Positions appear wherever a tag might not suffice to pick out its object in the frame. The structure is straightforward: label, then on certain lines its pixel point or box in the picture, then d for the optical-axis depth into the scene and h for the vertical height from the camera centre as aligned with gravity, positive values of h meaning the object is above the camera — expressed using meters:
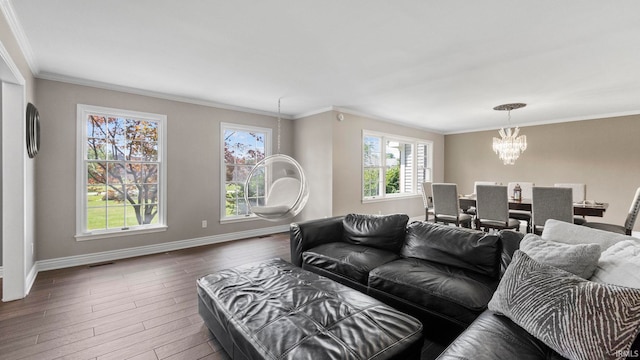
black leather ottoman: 1.28 -0.76
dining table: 3.82 -0.42
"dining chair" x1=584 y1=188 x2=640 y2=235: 3.59 -0.59
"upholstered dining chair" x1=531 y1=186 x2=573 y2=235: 3.47 -0.34
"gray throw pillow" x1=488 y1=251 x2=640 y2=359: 1.03 -0.56
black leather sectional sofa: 1.85 -0.72
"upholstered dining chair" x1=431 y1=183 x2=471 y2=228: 4.44 -0.45
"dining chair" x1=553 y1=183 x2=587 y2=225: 4.55 -0.24
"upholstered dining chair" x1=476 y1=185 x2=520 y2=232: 3.97 -0.43
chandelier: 4.79 +0.59
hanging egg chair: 3.67 -0.14
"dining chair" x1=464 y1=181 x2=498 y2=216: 5.21 -0.62
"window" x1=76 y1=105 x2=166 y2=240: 3.74 +0.10
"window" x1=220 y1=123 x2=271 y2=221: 5.02 +0.32
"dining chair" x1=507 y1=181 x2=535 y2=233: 4.61 -0.58
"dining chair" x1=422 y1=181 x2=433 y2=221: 5.39 -0.32
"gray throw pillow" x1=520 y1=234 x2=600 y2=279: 1.46 -0.43
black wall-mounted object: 2.85 +0.52
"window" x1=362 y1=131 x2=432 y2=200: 5.84 +0.31
